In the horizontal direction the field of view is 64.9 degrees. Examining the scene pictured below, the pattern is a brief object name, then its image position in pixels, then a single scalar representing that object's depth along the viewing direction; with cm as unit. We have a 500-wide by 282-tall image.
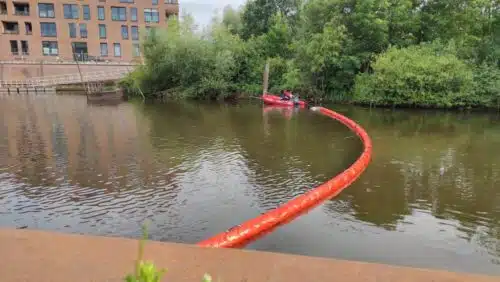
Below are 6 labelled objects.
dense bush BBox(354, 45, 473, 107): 2416
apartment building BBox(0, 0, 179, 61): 5047
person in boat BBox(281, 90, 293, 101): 2759
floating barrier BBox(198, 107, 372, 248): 616
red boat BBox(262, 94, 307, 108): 2681
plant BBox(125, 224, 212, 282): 172
